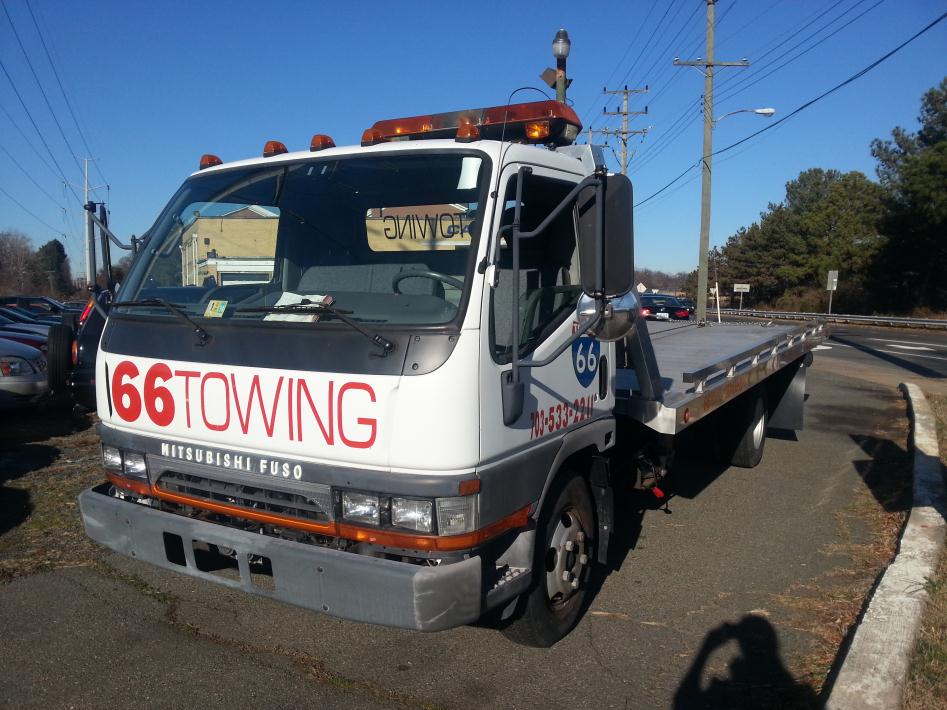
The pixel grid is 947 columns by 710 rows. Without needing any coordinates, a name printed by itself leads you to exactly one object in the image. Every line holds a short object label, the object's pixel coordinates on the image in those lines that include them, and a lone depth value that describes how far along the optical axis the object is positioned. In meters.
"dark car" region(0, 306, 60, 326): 15.55
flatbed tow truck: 3.00
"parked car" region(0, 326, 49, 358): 11.08
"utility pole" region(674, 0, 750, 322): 26.17
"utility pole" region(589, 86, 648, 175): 36.94
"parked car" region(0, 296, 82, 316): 20.69
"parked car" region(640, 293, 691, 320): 33.59
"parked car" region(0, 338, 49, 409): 9.02
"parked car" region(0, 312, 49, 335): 12.66
